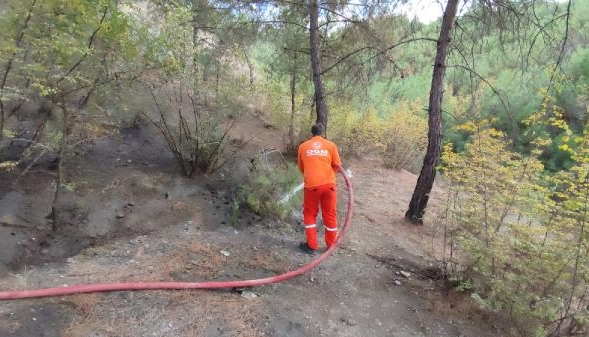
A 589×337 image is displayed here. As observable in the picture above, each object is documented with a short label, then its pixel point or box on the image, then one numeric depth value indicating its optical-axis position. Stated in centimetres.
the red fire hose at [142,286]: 346
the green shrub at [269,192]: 611
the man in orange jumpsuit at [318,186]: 526
